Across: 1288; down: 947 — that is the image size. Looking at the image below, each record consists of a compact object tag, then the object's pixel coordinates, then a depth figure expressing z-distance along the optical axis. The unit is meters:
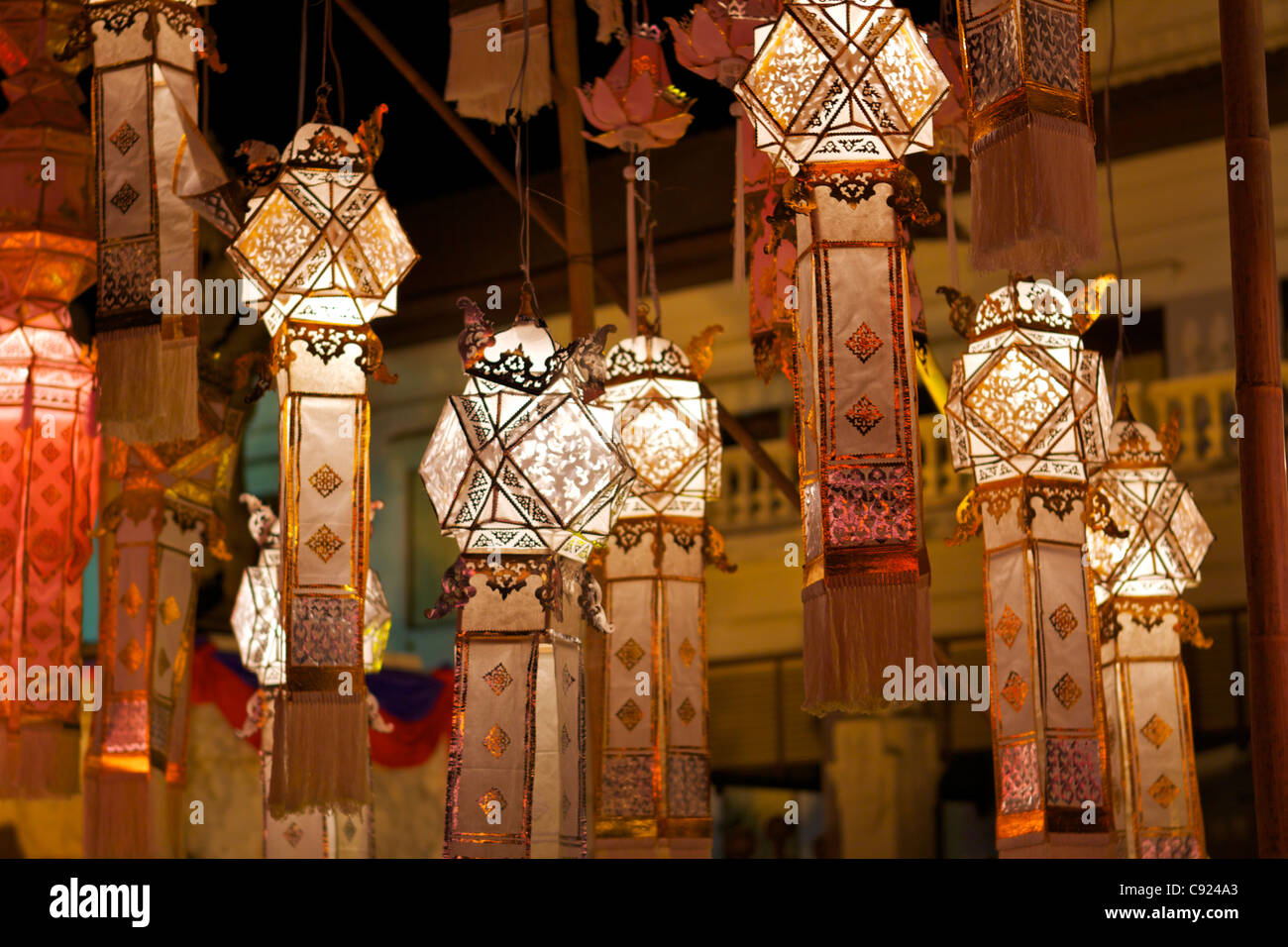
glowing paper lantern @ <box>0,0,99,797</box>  6.52
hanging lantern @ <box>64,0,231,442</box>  5.44
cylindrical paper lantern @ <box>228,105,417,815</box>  5.25
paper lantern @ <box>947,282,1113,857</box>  5.67
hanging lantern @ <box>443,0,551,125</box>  6.65
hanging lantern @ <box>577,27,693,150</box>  6.41
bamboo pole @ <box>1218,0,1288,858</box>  4.68
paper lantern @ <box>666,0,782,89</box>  5.72
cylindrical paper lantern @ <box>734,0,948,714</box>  4.56
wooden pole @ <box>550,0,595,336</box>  7.10
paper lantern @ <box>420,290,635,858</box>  4.80
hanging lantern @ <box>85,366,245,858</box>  6.29
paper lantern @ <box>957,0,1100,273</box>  4.61
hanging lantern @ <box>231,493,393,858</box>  6.65
